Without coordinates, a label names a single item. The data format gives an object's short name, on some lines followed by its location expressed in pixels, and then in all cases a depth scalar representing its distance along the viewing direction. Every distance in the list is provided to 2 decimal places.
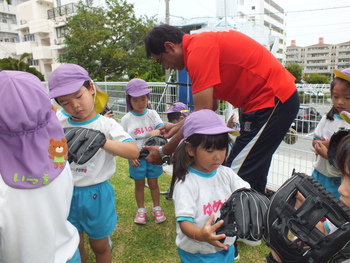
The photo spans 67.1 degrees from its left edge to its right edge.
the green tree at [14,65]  21.08
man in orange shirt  1.94
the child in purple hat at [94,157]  1.78
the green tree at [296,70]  39.38
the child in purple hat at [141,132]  3.18
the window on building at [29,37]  35.28
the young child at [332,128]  2.13
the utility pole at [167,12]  14.43
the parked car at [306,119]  3.23
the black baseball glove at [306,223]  0.93
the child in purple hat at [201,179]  1.57
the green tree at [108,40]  18.30
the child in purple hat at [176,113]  3.75
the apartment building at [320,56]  81.62
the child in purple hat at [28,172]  0.97
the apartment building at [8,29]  38.20
